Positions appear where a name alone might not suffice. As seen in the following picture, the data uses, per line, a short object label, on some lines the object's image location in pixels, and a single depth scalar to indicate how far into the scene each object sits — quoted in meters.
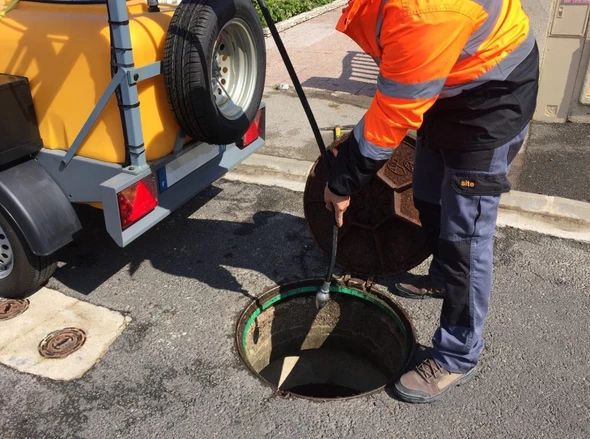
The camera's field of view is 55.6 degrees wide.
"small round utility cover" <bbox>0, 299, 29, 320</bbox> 3.18
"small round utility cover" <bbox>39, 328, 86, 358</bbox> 2.90
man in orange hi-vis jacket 1.90
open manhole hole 3.25
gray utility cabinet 5.73
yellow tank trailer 2.79
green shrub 12.05
